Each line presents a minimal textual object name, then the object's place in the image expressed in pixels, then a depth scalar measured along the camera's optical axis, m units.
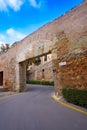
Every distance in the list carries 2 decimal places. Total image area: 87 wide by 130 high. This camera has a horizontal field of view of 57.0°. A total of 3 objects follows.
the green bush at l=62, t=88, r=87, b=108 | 3.23
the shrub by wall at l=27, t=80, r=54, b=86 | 11.13
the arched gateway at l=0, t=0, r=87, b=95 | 3.96
